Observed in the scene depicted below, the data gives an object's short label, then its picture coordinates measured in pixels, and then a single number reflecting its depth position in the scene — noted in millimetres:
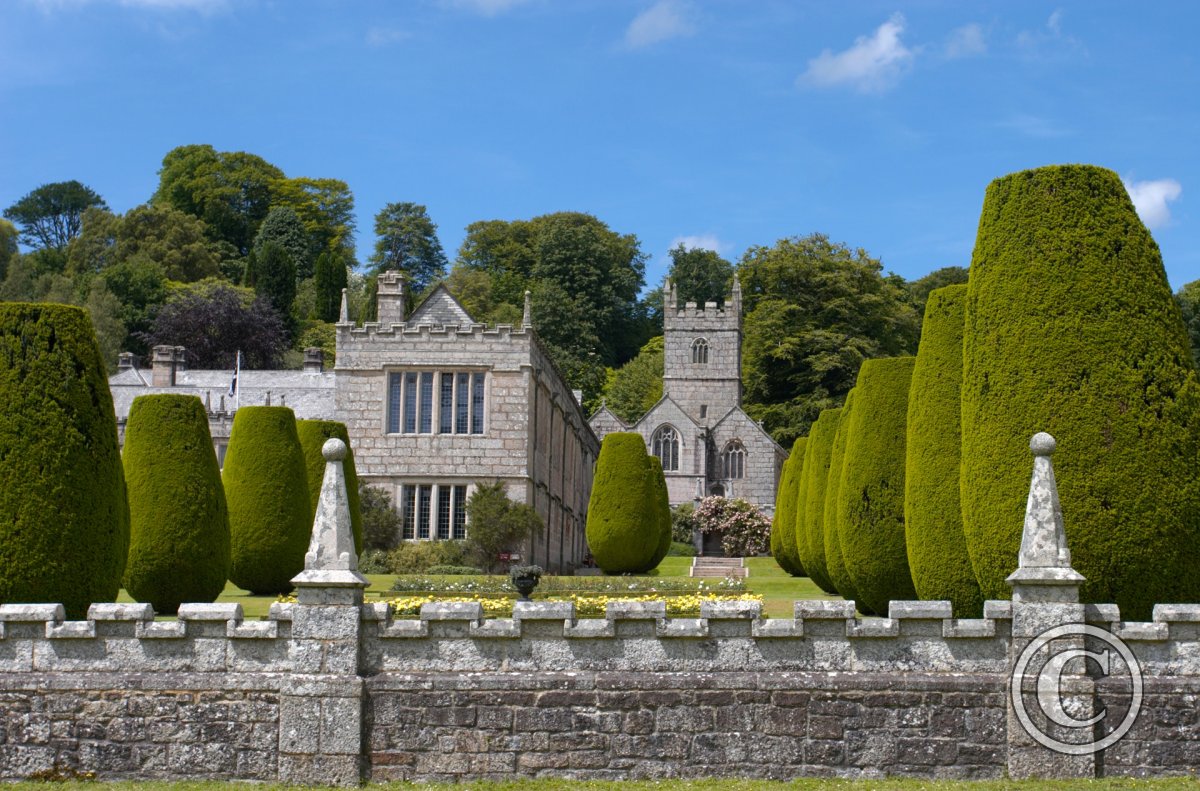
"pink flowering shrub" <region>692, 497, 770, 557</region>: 60719
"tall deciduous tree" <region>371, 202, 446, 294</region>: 106812
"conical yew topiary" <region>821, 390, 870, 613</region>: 23953
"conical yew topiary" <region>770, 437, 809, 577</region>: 40188
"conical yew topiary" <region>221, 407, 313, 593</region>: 28266
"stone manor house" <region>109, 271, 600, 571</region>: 41844
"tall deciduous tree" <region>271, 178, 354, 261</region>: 108750
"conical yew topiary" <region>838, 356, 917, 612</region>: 21047
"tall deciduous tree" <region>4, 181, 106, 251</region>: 104625
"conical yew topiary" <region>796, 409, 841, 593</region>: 30141
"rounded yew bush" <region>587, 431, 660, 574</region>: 40625
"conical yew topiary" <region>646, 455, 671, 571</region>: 42594
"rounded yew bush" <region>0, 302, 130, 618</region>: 13836
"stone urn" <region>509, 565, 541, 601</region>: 23511
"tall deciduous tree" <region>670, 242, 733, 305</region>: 106562
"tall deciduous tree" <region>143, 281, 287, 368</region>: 73562
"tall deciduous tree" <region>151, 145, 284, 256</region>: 106875
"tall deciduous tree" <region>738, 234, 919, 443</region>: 79375
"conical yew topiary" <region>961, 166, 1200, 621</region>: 12961
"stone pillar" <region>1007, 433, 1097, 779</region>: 11094
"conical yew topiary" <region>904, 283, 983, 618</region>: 16891
